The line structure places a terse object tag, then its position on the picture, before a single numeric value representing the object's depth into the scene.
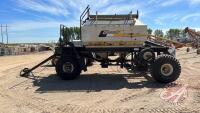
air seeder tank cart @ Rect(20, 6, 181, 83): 6.82
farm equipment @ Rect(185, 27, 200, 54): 16.36
